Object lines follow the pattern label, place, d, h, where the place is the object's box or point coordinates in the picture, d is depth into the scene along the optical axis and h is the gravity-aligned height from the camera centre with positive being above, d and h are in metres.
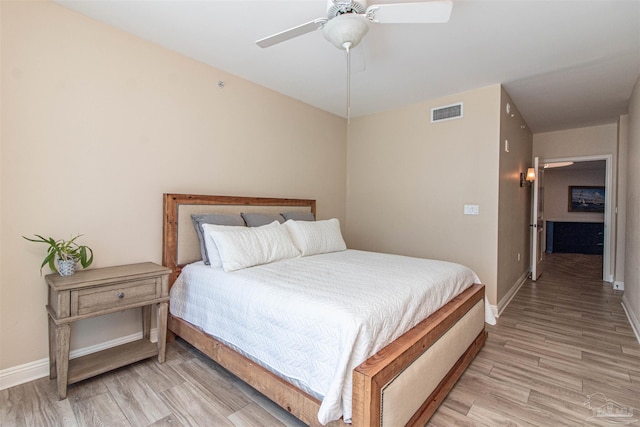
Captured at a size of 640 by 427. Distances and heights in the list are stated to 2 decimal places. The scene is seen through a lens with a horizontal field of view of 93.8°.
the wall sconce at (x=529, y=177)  4.78 +0.60
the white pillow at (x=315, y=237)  2.98 -0.27
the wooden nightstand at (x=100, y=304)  1.81 -0.64
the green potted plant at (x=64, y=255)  1.98 -0.33
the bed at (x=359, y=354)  1.32 -0.80
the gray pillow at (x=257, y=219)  3.01 -0.10
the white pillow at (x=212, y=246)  2.40 -0.30
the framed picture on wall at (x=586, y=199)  7.70 +0.40
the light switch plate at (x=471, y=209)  3.48 +0.03
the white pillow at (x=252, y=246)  2.31 -0.30
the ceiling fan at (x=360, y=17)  1.64 +1.11
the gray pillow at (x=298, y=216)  3.46 -0.07
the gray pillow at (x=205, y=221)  2.55 -0.11
